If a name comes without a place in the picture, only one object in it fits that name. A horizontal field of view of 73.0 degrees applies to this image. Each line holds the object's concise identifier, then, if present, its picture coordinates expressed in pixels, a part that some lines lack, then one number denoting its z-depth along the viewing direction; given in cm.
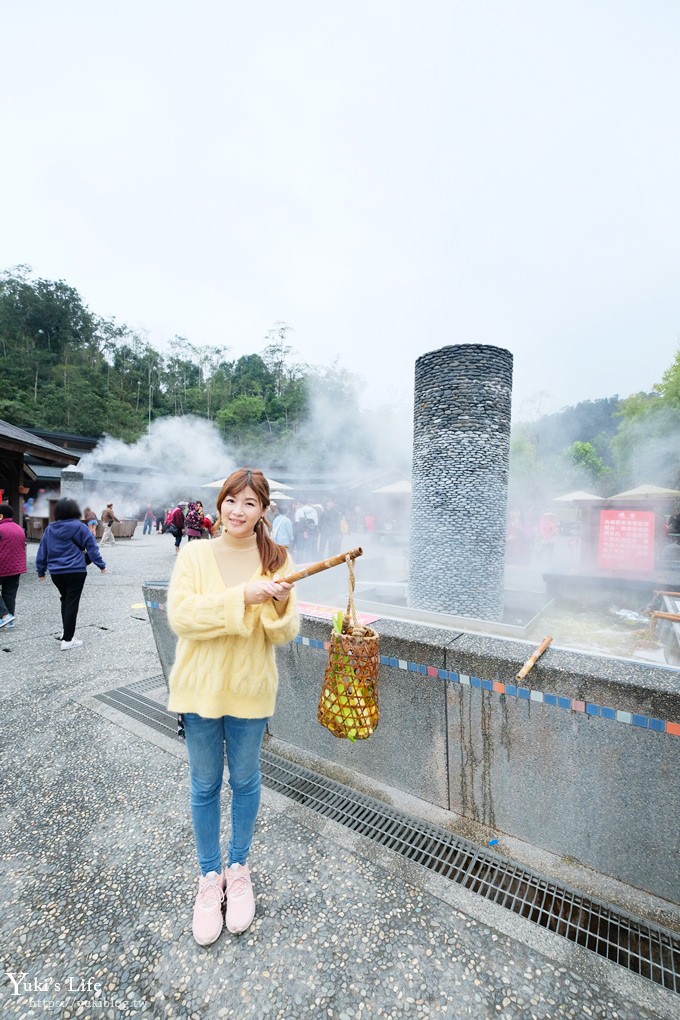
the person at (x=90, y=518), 1425
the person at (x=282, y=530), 888
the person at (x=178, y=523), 1301
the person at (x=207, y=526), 1125
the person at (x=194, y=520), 1140
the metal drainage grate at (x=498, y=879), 180
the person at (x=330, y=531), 1410
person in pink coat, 568
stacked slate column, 634
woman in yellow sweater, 172
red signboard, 873
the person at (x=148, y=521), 2114
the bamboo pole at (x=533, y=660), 195
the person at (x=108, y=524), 1638
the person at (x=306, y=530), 1223
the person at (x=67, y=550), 495
